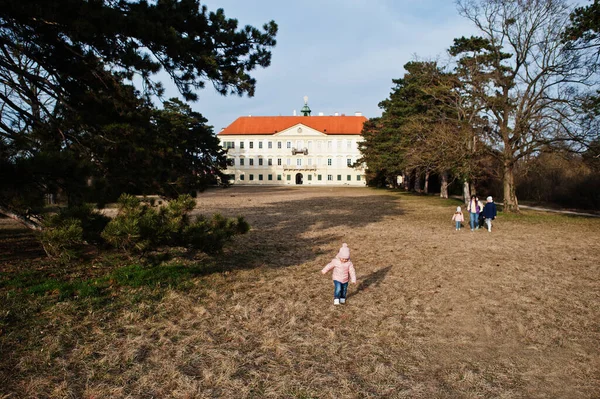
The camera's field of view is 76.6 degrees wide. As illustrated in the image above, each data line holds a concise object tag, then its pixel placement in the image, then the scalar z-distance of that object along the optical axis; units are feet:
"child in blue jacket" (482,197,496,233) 46.15
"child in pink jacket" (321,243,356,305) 19.33
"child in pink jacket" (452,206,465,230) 47.67
